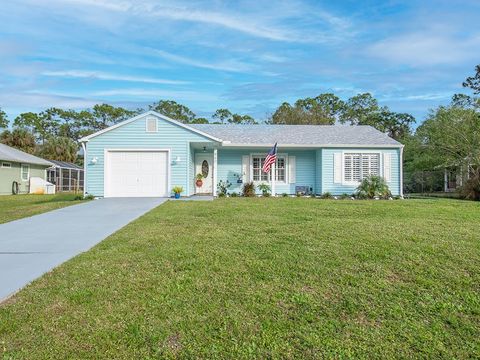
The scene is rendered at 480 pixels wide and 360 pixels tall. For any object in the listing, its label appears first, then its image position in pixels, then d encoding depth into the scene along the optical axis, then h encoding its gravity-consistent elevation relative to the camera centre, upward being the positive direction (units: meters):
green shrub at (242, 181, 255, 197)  18.19 -0.32
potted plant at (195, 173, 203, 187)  19.13 +0.14
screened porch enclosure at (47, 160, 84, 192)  32.09 +0.72
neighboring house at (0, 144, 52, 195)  24.80 +1.14
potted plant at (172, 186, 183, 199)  15.72 -0.31
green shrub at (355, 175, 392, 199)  17.61 -0.24
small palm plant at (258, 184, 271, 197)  18.49 -0.23
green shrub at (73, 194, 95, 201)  15.80 -0.56
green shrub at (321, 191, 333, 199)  17.87 -0.62
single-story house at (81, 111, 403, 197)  16.38 +1.32
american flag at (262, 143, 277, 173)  17.11 +1.09
